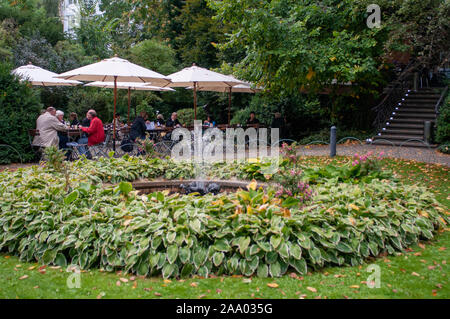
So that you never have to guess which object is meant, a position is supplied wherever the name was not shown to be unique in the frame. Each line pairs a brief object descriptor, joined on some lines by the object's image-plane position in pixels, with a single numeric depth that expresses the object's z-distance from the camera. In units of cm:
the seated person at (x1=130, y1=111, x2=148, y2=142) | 1122
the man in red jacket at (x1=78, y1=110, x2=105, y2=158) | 1056
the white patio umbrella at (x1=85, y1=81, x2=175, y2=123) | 1551
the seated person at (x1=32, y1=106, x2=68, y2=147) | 1080
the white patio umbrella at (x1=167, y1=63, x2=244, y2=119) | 1262
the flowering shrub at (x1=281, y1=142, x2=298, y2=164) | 658
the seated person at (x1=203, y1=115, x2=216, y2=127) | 1597
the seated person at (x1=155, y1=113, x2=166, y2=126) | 1664
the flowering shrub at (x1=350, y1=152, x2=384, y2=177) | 728
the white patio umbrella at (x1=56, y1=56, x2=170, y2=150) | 1075
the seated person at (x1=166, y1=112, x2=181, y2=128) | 1427
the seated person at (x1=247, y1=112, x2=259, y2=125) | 1599
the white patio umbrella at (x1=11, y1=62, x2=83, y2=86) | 1380
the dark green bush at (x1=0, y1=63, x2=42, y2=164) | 1177
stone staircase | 1570
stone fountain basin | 767
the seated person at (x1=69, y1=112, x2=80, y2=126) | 1401
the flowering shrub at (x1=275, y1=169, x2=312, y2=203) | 565
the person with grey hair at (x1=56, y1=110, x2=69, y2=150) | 1147
